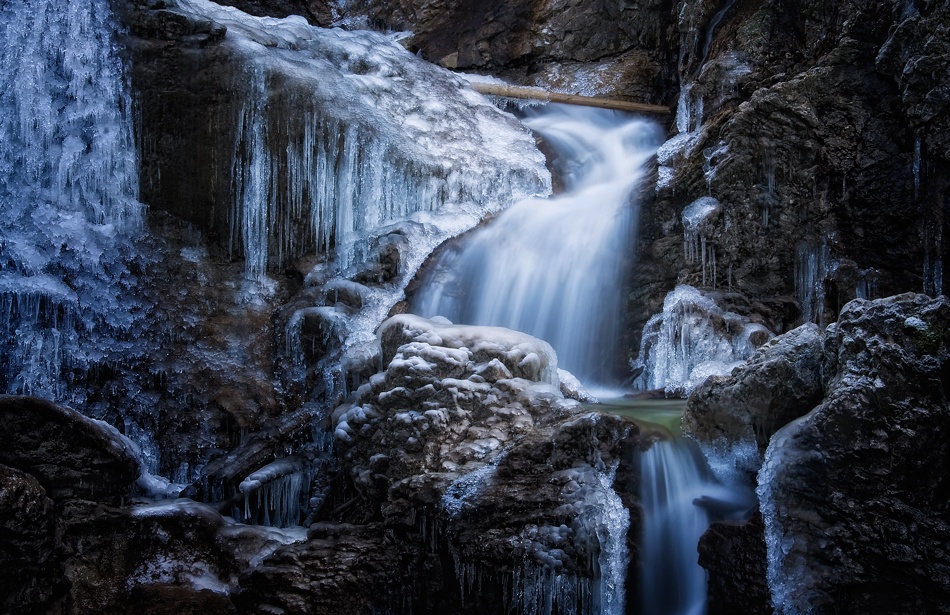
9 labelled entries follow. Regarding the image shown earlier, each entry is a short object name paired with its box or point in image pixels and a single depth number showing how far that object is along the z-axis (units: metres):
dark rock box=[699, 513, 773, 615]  4.08
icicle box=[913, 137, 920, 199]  6.85
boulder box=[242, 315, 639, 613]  4.47
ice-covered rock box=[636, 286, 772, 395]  6.62
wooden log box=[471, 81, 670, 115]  11.98
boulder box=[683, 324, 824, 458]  4.45
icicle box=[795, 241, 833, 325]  7.10
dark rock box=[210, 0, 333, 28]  13.87
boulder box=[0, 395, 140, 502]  5.30
